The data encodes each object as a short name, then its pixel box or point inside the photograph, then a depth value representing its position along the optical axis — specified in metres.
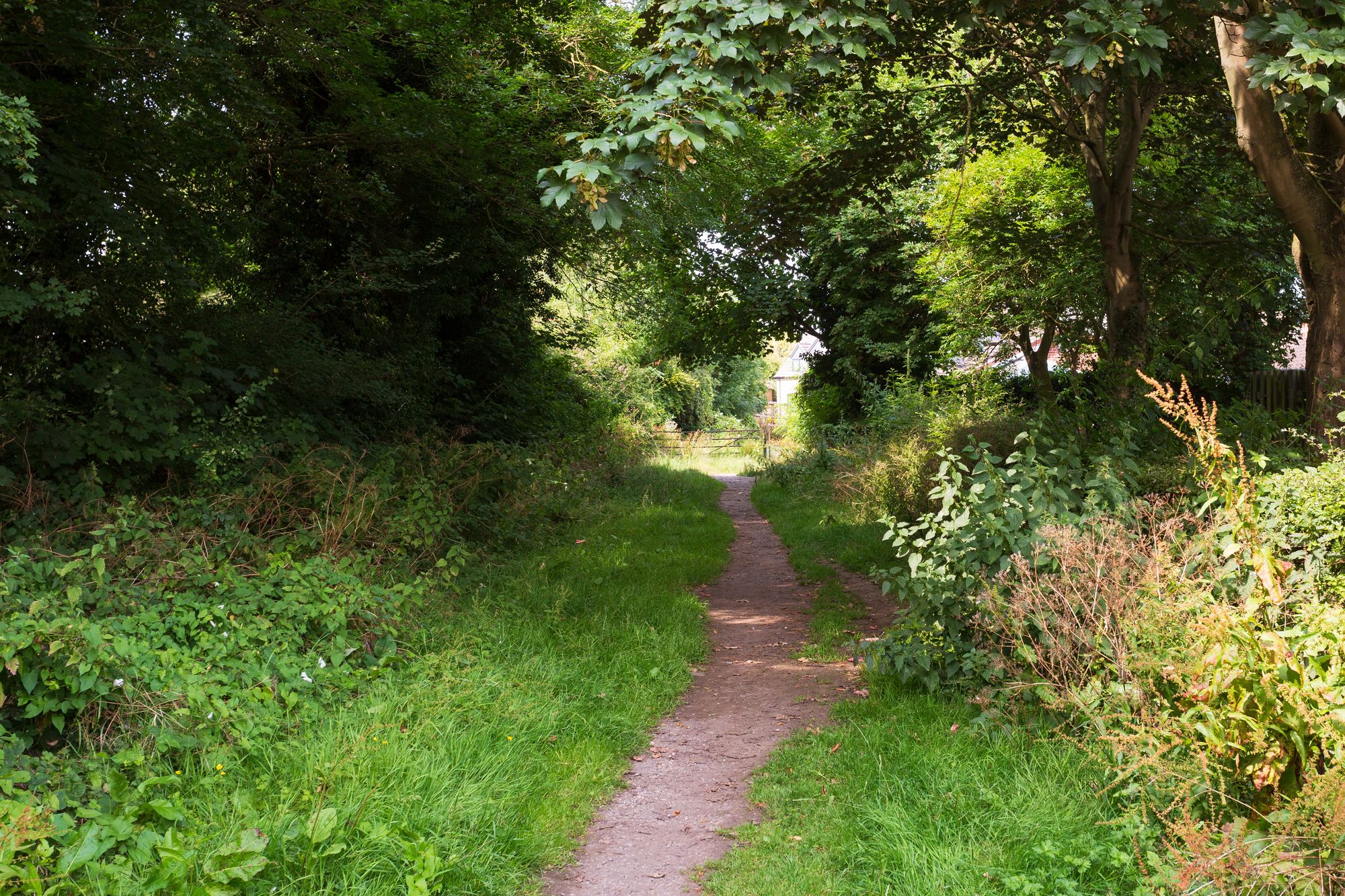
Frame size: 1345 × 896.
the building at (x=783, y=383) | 53.88
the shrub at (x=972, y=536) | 5.26
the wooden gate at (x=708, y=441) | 30.19
